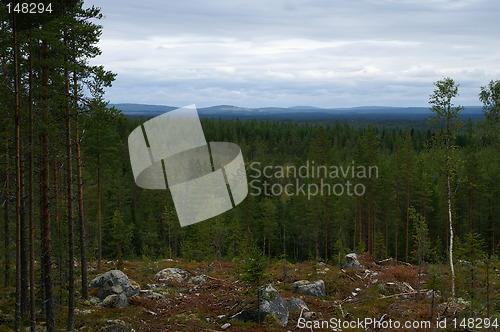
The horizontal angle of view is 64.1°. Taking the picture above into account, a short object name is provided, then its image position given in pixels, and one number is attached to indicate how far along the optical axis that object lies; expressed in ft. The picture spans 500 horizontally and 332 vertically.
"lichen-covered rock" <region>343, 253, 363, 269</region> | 85.70
